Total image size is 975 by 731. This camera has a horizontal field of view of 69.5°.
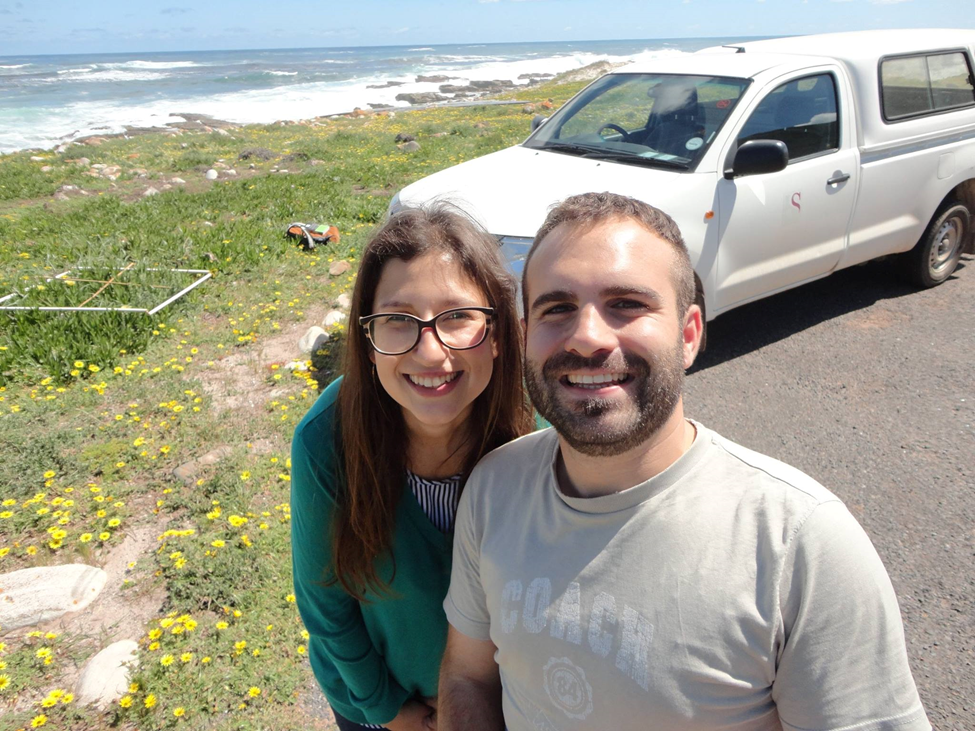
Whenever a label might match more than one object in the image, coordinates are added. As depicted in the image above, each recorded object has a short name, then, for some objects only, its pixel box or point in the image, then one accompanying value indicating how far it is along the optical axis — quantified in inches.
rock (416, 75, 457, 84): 2386.0
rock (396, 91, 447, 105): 1676.9
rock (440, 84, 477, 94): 1913.1
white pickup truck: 185.8
